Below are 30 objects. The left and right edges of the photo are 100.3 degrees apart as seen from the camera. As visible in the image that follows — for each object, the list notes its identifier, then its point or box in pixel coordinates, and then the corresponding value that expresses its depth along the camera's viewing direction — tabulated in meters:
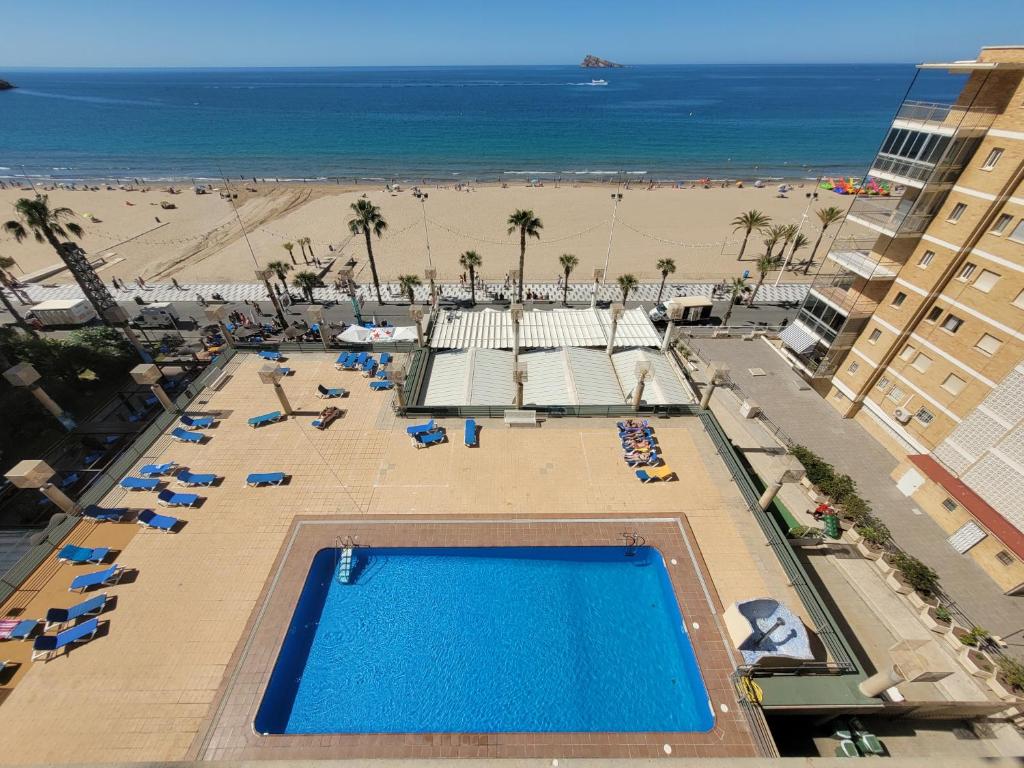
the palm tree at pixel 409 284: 42.75
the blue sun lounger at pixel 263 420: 24.55
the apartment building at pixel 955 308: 20.38
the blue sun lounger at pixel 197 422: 24.33
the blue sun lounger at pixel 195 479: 21.14
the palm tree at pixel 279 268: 41.81
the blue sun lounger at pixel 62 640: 15.29
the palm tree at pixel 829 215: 48.39
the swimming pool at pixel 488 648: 14.73
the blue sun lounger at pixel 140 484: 20.80
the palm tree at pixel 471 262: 44.03
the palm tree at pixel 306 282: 42.91
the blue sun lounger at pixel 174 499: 20.18
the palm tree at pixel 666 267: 43.88
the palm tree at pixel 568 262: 43.53
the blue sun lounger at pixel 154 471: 21.36
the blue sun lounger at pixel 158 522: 19.20
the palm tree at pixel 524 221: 40.59
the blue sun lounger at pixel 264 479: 21.30
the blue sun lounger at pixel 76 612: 15.87
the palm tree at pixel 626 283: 40.74
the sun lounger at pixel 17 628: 15.56
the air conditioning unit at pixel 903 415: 26.02
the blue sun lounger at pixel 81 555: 17.78
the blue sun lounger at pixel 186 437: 23.42
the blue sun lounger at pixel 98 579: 17.05
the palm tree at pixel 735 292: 41.44
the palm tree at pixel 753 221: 48.38
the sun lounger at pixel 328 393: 26.33
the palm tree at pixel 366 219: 40.28
